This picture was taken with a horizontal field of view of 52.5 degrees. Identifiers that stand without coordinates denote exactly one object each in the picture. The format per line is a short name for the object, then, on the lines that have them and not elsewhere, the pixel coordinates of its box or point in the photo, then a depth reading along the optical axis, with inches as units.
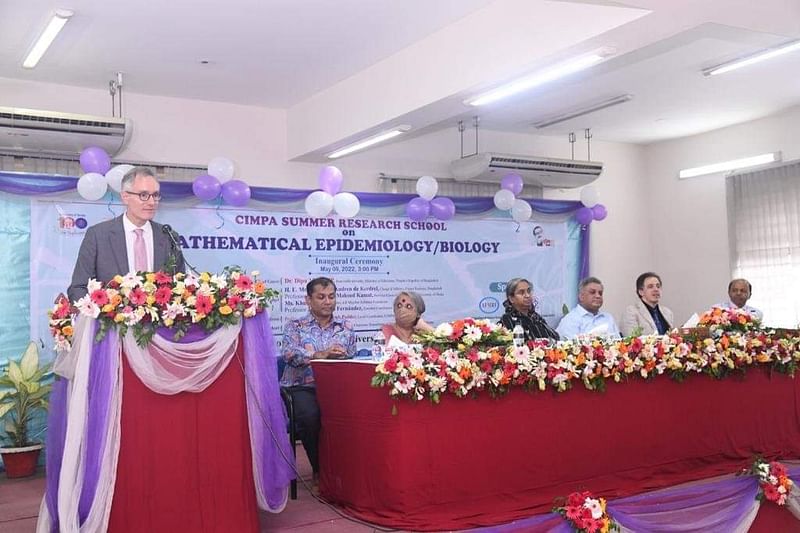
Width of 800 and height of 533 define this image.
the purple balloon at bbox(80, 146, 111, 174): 248.8
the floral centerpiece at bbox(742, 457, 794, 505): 180.9
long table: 164.6
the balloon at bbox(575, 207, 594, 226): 358.6
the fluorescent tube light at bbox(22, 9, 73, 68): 207.2
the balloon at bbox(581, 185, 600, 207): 354.3
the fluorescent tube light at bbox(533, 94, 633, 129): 304.9
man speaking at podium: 161.8
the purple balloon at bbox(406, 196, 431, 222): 309.9
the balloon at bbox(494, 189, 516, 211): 327.6
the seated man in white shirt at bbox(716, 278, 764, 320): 312.8
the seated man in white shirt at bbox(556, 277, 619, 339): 247.8
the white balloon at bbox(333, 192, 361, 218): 289.1
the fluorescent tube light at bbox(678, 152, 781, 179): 337.3
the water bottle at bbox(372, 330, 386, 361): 178.4
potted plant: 233.3
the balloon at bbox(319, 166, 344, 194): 289.9
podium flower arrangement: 139.9
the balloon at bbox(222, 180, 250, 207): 273.7
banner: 253.3
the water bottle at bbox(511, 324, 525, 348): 181.0
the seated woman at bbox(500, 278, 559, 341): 247.3
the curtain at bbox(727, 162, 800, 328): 334.0
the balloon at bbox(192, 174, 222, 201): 266.8
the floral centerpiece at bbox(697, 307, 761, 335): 228.4
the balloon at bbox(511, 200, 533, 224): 334.0
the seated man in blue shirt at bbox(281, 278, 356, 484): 196.7
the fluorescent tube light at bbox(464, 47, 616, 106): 208.0
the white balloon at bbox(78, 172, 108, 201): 243.9
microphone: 169.7
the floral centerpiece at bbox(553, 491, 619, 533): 157.5
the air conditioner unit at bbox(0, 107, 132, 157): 242.5
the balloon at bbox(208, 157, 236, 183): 272.4
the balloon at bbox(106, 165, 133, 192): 250.7
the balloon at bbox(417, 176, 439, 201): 310.8
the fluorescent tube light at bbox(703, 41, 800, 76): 241.4
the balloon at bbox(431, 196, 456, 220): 316.2
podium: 137.9
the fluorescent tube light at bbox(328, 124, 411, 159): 275.5
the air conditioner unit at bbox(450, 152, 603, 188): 320.8
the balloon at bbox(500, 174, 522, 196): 332.8
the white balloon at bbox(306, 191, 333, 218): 284.2
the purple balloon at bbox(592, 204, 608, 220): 361.7
